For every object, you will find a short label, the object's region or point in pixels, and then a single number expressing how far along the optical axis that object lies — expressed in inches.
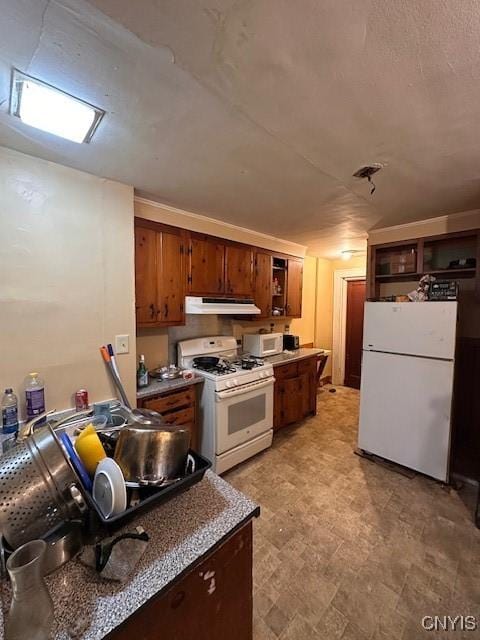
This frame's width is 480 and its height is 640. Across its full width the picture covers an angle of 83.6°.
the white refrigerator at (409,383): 86.2
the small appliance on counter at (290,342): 142.6
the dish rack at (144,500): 26.6
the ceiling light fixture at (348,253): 157.8
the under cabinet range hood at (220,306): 96.0
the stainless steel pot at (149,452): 33.7
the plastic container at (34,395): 60.7
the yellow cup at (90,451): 31.6
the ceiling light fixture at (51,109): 41.8
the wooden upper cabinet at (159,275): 85.0
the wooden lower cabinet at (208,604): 24.0
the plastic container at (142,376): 85.7
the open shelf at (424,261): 96.5
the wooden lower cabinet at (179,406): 83.4
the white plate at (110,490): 26.4
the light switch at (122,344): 76.0
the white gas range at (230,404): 92.0
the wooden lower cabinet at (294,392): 119.4
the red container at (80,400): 68.0
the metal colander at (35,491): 25.3
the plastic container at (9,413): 56.9
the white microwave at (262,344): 124.3
